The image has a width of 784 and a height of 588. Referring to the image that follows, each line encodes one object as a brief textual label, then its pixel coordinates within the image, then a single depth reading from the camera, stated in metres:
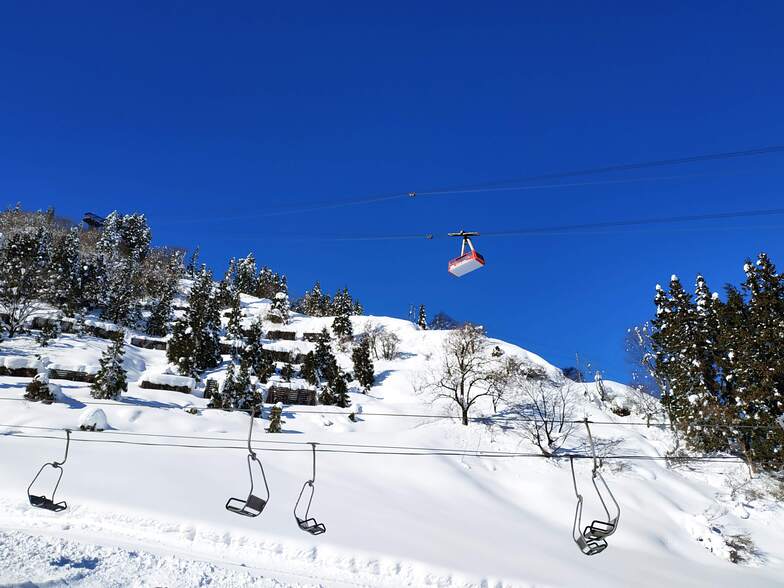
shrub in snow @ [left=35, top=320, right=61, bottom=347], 44.12
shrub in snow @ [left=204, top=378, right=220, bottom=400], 37.72
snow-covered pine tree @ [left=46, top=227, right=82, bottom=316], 56.28
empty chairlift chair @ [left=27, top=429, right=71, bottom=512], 12.81
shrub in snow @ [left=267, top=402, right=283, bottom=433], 30.72
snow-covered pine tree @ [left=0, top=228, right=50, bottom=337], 47.47
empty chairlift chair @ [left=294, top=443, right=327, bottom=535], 11.66
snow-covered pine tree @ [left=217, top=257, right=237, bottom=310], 78.12
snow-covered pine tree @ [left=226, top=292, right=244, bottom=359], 56.76
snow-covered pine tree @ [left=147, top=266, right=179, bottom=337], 62.41
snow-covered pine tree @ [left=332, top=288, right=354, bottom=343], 66.21
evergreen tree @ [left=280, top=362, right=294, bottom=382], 47.56
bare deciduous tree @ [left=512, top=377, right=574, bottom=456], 33.00
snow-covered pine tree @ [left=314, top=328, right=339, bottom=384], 48.99
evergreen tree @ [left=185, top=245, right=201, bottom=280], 119.09
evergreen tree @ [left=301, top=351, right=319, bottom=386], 47.31
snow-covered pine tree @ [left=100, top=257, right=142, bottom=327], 62.33
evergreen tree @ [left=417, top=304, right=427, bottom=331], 89.50
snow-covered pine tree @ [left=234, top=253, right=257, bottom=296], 106.56
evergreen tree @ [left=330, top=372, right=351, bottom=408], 41.69
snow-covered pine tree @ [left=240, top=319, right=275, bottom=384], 46.84
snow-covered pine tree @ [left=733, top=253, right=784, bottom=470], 30.67
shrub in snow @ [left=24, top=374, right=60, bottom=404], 27.11
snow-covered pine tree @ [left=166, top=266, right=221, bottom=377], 45.59
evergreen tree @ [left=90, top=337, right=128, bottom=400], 31.12
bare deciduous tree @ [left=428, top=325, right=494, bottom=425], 39.94
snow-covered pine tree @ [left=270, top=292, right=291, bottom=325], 76.61
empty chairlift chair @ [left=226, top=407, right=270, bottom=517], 10.25
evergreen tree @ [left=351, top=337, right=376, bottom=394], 50.25
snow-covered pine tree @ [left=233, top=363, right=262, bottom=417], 36.56
